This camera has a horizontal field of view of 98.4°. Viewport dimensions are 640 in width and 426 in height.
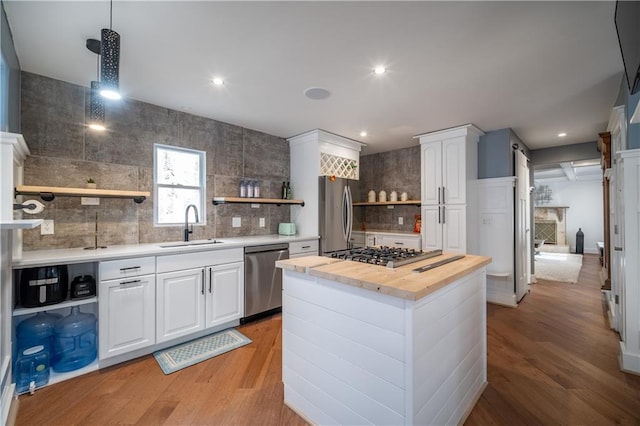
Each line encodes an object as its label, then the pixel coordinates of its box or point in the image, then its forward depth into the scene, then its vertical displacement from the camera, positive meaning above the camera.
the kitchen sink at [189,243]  2.90 -0.31
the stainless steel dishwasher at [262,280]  3.21 -0.79
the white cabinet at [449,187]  3.80 +0.38
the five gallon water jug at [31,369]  1.97 -1.12
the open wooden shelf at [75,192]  2.20 +0.20
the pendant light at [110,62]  1.54 +0.87
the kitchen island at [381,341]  1.28 -0.69
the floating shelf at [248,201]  3.46 +0.19
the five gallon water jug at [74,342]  2.18 -1.03
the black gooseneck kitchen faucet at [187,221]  3.17 -0.07
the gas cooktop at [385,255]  1.76 -0.30
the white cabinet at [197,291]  2.57 -0.78
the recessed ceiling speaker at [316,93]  2.71 +1.23
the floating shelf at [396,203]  4.51 +0.19
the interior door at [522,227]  3.97 -0.21
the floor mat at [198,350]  2.39 -1.28
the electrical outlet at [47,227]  2.42 -0.10
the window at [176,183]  3.17 +0.39
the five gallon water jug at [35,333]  2.08 -0.90
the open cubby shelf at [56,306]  1.97 -0.68
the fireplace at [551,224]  9.50 -0.38
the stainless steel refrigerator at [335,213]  4.04 +0.02
